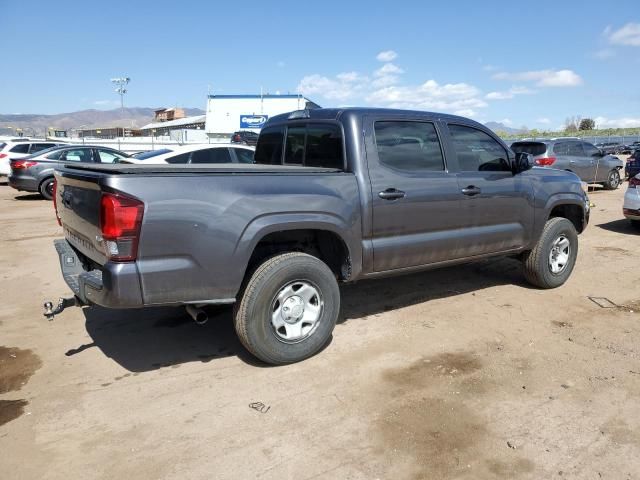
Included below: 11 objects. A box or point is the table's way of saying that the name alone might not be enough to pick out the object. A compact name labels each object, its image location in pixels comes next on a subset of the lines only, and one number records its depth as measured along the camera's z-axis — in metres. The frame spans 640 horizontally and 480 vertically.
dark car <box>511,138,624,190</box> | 13.89
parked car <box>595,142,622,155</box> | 40.98
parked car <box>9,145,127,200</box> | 13.93
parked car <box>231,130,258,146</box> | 26.74
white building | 45.31
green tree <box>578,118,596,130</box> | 92.89
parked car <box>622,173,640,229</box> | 9.09
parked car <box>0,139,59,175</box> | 17.00
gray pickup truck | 3.19
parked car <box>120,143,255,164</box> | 10.80
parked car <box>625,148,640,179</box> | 16.59
